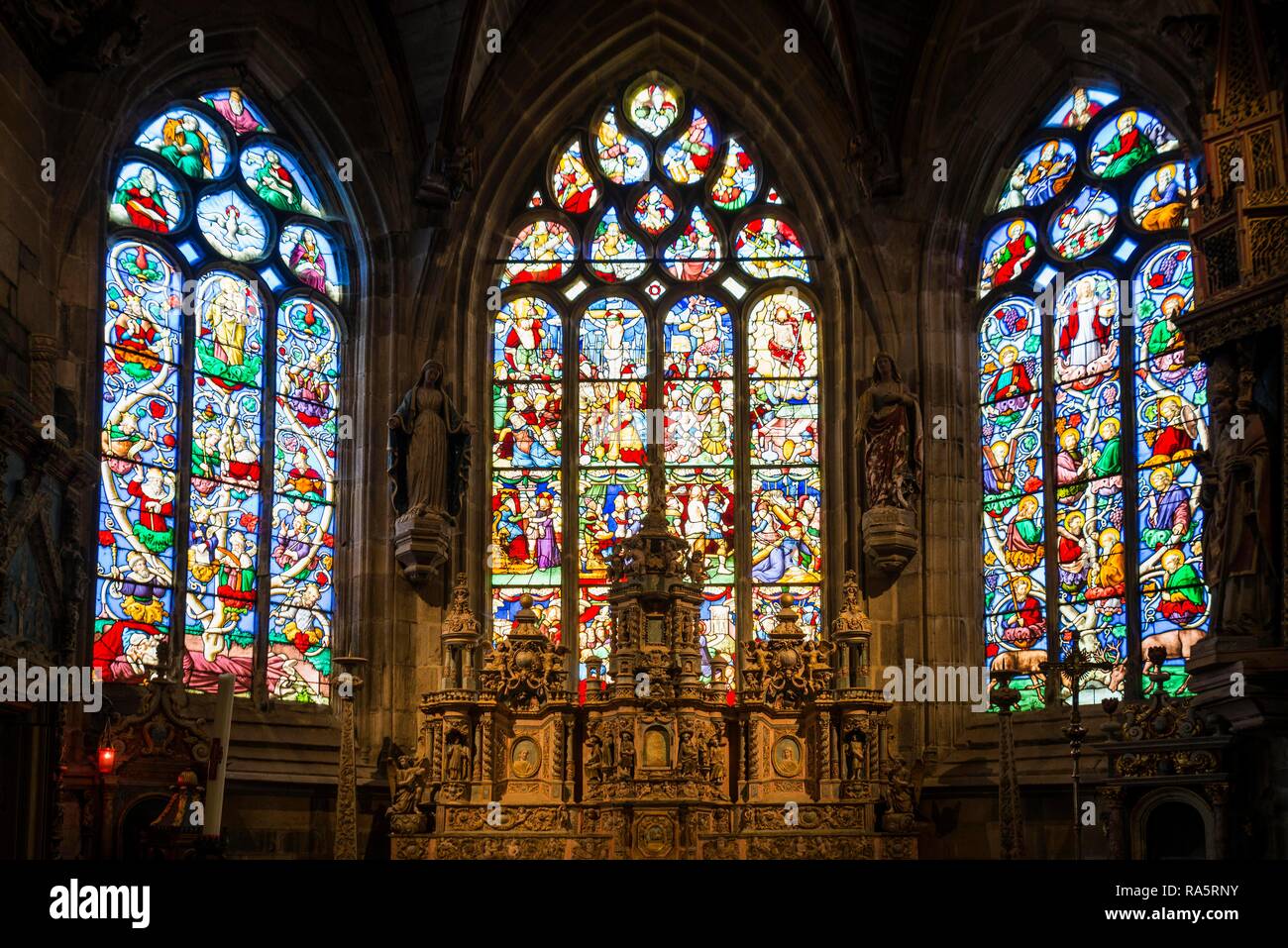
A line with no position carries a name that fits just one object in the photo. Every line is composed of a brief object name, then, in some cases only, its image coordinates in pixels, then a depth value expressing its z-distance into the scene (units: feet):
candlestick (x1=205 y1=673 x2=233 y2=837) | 22.50
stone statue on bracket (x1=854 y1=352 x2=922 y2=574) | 60.54
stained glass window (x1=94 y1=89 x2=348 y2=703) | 58.08
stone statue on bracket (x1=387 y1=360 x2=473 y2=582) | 60.90
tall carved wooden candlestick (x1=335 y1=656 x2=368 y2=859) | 50.93
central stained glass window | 64.34
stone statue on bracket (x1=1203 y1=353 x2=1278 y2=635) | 45.98
